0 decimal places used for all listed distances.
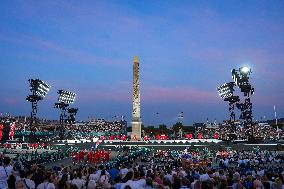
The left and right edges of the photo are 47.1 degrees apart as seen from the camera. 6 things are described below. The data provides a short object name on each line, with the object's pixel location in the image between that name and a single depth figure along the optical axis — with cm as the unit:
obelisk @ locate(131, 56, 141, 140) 8125
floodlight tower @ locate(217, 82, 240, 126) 6549
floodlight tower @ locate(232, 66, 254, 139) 5672
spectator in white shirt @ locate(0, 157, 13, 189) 974
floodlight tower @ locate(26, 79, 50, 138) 6038
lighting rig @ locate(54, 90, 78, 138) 7544
